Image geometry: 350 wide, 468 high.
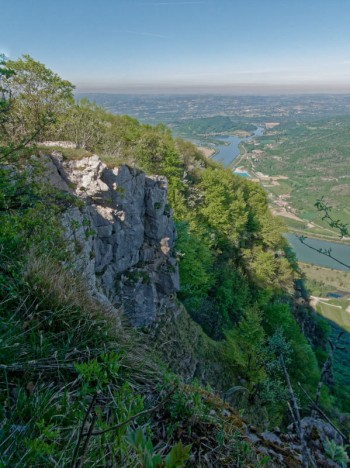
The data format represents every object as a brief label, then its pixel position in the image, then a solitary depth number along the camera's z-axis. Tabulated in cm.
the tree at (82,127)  2003
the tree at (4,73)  436
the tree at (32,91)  1688
